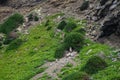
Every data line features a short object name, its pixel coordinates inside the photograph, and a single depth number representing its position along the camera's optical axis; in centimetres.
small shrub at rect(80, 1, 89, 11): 4783
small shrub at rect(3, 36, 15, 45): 4741
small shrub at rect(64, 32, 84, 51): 3458
